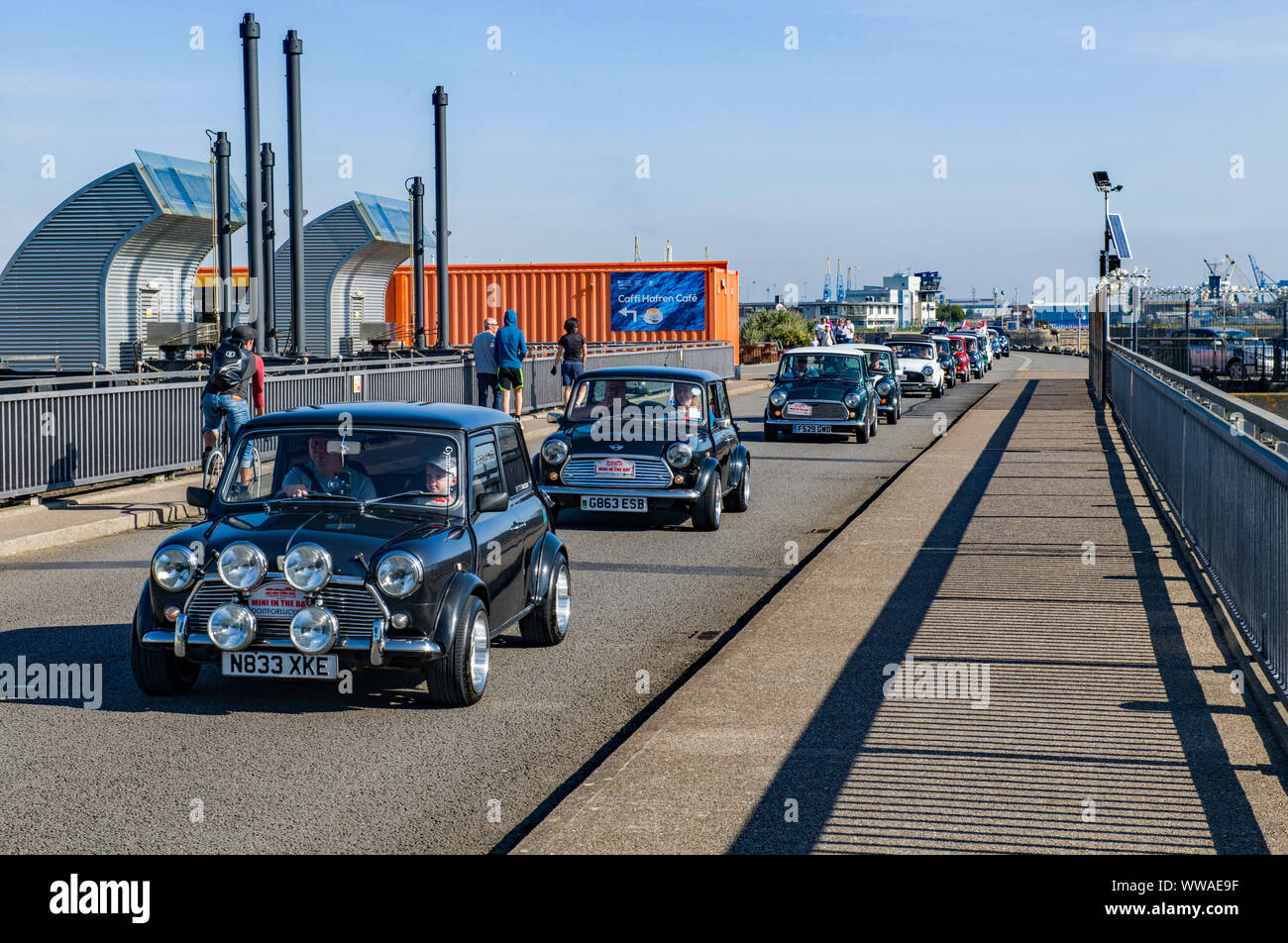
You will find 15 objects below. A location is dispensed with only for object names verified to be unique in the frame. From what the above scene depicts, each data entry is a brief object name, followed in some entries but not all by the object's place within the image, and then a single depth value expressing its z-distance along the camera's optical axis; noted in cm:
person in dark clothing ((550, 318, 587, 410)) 2392
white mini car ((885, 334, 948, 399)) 3916
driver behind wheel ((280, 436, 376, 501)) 736
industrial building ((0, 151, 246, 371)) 3225
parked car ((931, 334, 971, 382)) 4882
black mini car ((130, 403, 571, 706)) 664
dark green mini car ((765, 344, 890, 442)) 2305
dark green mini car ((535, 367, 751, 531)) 1328
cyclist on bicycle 1432
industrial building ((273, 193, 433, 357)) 4391
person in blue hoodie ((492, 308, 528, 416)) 2258
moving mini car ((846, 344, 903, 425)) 2781
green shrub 6631
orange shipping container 4916
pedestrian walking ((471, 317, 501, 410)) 2255
